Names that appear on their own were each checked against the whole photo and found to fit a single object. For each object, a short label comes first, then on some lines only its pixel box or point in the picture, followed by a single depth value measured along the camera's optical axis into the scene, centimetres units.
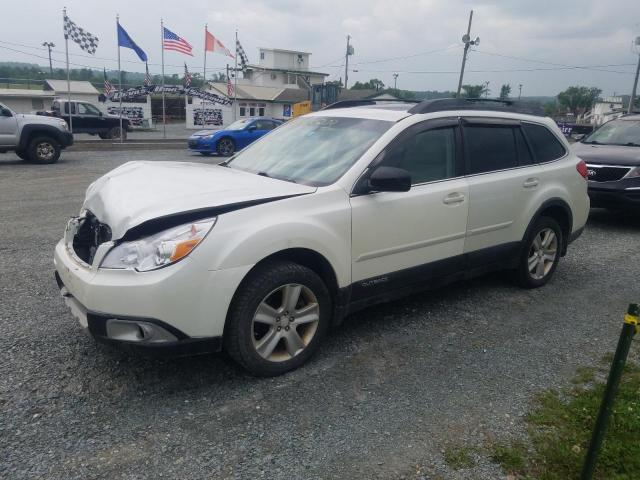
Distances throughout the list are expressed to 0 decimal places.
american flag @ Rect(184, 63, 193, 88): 3347
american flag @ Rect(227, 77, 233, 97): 3804
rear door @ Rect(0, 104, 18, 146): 1395
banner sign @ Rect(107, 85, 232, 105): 3575
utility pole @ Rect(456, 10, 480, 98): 3275
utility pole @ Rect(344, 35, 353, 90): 5542
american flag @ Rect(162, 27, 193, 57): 2633
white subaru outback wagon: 302
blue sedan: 1842
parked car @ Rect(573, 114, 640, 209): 797
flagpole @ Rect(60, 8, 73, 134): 2088
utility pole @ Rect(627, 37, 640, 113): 3370
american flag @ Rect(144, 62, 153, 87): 3475
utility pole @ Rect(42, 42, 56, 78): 7525
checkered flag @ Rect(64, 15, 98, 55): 2116
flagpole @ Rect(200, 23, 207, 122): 3035
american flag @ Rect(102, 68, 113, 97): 3663
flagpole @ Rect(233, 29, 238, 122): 3891
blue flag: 2366
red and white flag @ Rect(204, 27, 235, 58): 3045
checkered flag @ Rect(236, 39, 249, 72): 3325
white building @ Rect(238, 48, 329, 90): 6588
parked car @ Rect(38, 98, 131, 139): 2680
